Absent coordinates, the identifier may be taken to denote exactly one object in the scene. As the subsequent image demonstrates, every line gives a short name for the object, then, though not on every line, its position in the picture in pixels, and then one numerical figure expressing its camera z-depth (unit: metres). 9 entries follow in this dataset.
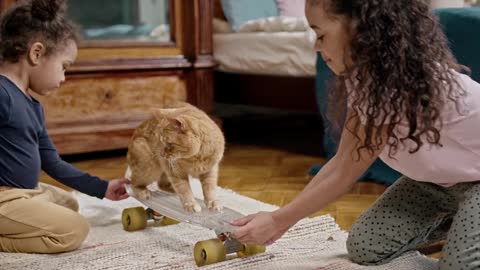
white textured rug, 1.15
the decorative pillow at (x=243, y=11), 2.59
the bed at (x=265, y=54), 2.26
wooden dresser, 2.26
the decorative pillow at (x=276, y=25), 2.27
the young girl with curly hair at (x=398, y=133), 0.90
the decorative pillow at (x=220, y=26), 2.62
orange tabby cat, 1.26
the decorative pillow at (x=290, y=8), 2.66
